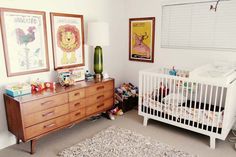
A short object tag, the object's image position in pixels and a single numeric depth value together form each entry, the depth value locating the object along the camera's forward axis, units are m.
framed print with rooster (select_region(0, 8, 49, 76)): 2.29
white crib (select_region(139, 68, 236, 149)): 2.33
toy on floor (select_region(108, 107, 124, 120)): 3.27
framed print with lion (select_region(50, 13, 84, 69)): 2.77
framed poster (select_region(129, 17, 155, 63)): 3.47
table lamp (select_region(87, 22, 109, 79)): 2.92
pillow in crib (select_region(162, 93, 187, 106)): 2.68
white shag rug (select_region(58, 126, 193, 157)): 2.28
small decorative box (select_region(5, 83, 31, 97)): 2.22
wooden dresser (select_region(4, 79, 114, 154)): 2.17
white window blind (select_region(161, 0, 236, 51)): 2.69
